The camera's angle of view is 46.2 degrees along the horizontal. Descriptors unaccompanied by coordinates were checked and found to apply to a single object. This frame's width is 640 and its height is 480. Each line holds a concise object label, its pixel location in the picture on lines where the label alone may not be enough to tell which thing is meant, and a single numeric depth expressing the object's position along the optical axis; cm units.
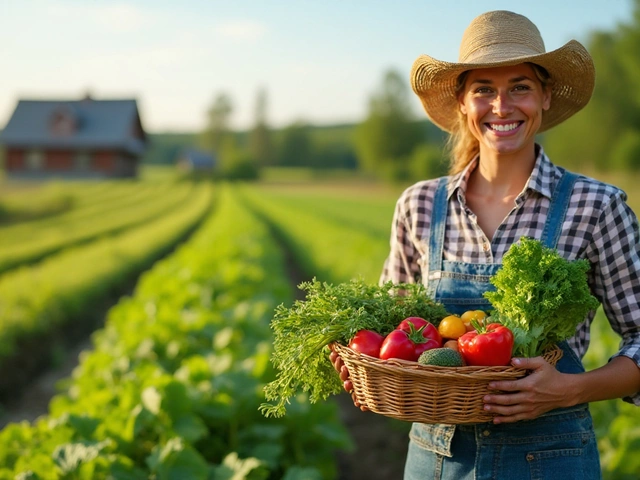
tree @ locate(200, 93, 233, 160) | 11719
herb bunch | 224
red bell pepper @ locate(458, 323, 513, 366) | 197
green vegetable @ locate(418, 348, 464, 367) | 196
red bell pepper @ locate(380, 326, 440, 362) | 206
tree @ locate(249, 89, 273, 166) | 11450
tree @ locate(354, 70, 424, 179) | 8756
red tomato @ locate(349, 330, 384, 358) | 213
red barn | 4728
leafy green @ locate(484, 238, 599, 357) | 208
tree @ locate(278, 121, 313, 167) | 11362
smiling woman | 223
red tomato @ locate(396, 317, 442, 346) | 214
